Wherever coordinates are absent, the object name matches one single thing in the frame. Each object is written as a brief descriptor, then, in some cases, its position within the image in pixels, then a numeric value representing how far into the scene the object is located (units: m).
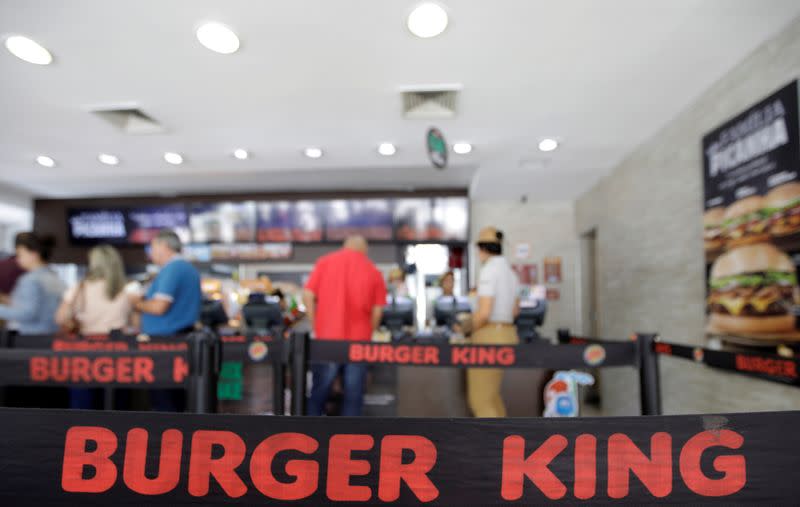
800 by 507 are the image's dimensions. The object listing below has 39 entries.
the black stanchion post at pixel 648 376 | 2.11
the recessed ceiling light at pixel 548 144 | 3.96
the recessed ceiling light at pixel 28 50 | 2.46
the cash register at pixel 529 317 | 3.76
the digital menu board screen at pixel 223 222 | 6.11
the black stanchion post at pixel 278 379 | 2.14
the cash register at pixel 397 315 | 3.99
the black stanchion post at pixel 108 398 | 2.27
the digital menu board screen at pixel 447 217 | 5.95
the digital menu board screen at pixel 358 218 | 6.00
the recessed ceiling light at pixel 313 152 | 4.36
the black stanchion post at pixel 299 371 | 2.07
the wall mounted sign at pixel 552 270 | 5.98
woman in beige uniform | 2.62
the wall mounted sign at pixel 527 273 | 6.09
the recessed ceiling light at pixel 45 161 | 4.59
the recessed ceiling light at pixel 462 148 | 4.13
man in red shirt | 2.65
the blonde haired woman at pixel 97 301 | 2.73
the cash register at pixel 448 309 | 3.94
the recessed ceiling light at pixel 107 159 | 4.53
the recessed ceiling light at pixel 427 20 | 2.15
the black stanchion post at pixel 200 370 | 1.69
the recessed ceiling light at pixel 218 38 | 2.32
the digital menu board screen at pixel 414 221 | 5.96
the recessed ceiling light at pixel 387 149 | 4.22
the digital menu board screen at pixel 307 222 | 6.06
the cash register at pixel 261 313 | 4.09
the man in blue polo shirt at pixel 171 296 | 2.54
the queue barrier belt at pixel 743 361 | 1.79
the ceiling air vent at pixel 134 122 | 3.58
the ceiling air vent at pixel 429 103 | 3.17
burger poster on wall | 2.16
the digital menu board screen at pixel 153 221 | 6.24
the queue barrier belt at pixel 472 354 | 2.20
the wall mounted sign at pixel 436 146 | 3.41
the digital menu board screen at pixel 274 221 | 6.09
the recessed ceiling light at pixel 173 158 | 4.47
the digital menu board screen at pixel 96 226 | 6.35
